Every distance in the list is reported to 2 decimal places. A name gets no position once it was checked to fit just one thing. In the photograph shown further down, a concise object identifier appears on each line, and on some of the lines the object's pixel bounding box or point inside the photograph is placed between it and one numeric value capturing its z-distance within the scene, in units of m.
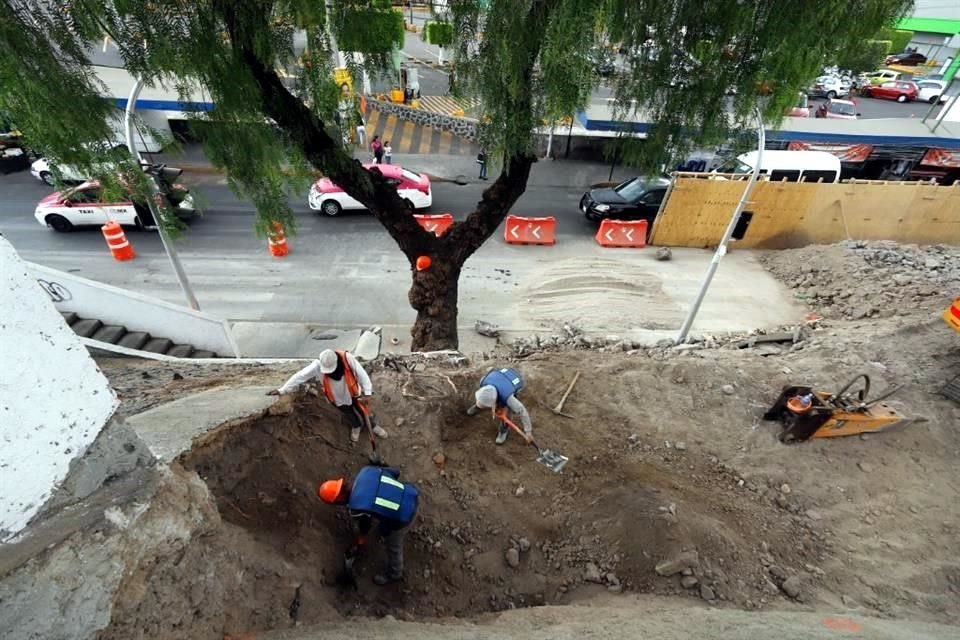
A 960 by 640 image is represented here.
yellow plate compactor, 6.42
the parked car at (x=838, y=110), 25.14
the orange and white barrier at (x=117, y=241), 12.93
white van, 16.62
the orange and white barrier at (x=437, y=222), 14.98
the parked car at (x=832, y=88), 30.08
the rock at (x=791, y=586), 4.97
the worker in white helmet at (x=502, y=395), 6.31
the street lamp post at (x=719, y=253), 8.26
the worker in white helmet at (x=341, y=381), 5.71
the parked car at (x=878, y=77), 31.80
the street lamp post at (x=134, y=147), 6.45
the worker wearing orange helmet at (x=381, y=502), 4.59
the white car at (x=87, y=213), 14.07
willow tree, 4.80
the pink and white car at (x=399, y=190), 15.52
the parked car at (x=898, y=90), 30.70
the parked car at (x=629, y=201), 15.52
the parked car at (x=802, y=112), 23.22
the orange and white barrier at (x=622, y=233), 15.09
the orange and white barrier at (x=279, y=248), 13.48
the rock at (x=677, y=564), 5.00
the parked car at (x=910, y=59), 36.53
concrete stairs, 8.44
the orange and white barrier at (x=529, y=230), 14.80
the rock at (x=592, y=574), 5.13
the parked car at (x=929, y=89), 30.70
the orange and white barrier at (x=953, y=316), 7.12
